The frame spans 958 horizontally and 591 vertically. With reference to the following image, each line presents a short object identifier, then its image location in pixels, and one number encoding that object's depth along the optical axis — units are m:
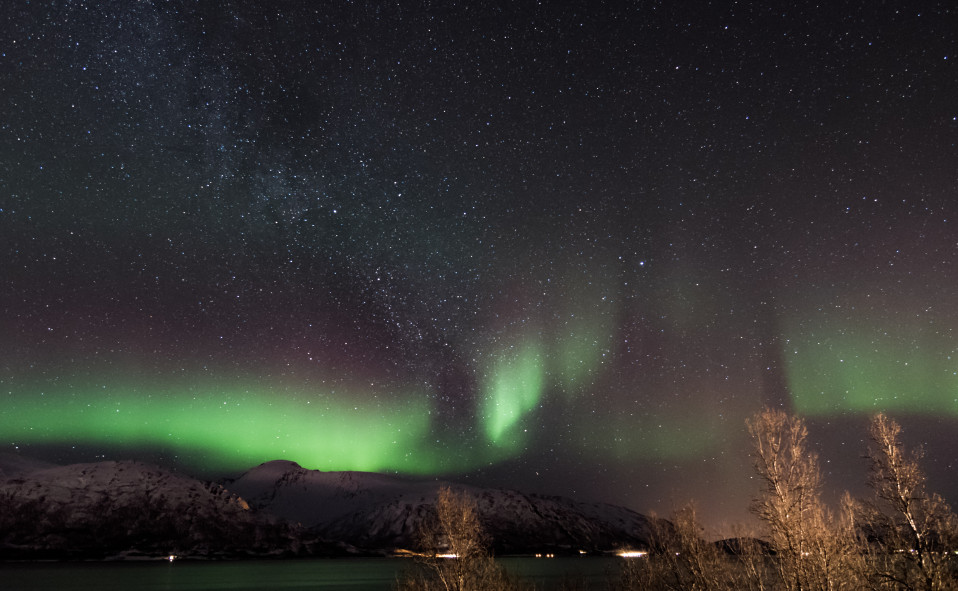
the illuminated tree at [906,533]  20.73
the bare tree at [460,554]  31.84
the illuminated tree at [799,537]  22.45
